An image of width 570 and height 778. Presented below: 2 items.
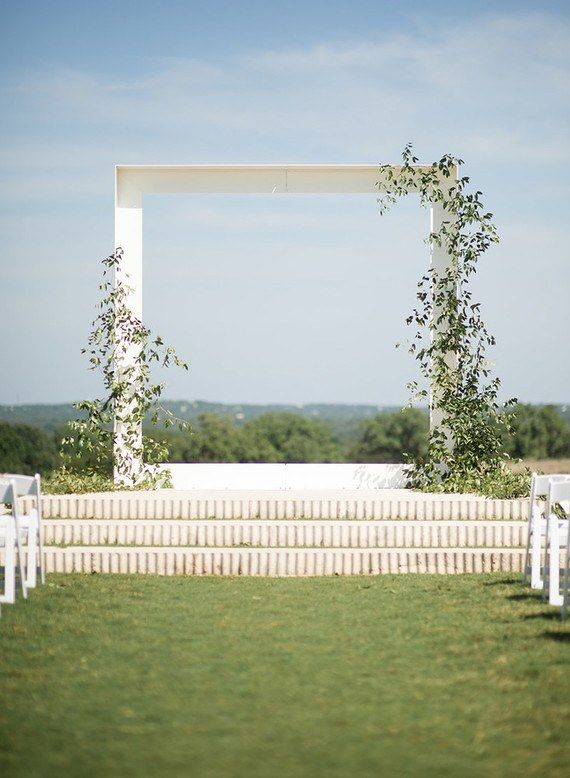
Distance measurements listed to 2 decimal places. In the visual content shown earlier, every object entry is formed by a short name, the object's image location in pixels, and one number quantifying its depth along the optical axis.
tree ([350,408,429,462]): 59.50
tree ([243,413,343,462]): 56.03
